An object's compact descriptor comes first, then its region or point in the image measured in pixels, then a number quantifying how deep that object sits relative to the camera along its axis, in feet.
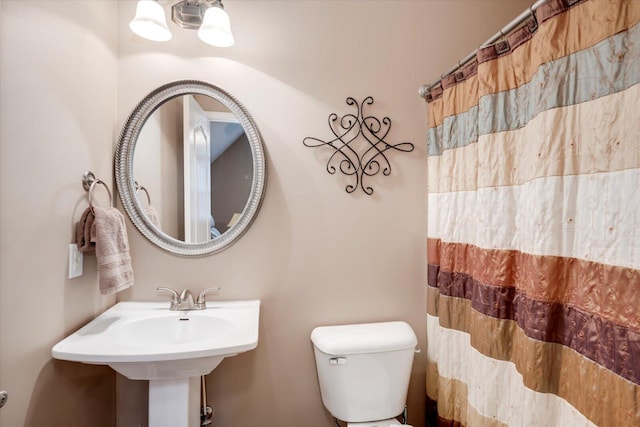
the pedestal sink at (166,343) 3.36
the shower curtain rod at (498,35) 3.09
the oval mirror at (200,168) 4.87
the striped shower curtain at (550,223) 2.39
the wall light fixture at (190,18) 4.21
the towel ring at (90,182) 3.98
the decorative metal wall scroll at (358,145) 5.15
